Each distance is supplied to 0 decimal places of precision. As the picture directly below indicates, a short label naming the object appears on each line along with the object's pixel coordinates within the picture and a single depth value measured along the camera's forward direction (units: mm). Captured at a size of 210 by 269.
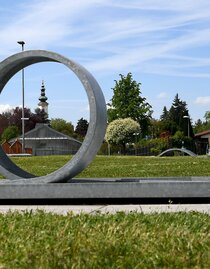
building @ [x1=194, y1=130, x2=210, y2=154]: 58531
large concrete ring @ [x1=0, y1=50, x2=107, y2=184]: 8922
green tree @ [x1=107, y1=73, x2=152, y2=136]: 61000
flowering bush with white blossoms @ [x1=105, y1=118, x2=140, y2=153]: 52278
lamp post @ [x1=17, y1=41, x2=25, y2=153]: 37375
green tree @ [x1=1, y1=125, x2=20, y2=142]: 45416
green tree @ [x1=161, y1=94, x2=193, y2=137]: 80875
